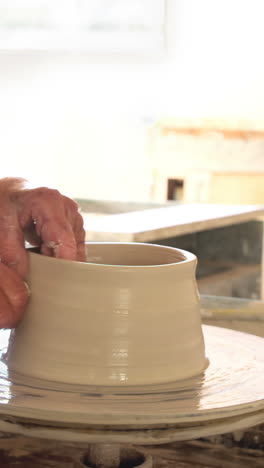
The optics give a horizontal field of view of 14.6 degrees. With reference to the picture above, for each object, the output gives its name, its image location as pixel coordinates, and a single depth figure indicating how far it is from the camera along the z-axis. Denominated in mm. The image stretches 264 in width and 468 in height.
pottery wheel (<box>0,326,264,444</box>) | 888
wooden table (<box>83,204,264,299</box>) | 2536
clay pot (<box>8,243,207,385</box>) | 982
